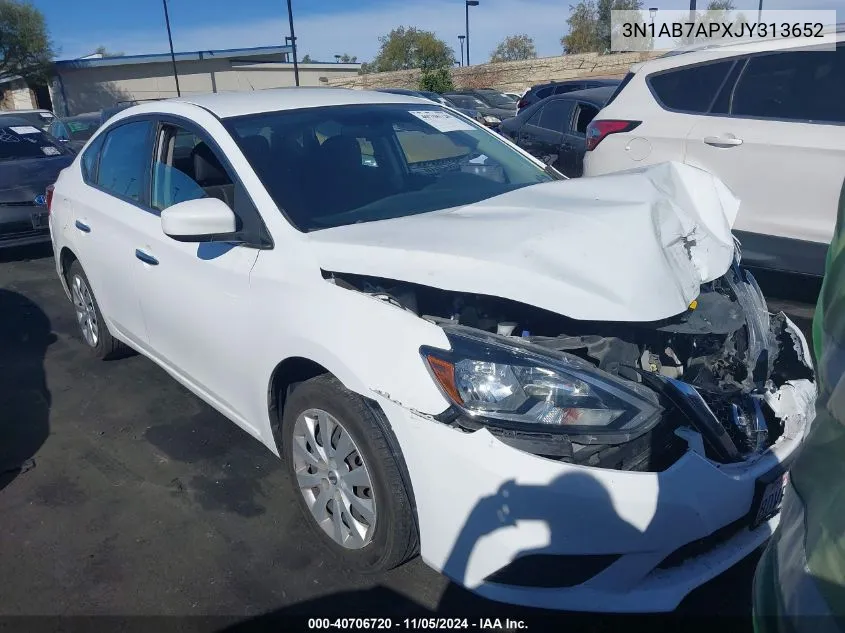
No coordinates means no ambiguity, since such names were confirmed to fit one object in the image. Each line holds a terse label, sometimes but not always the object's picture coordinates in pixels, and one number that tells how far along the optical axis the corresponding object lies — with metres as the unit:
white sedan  2.01
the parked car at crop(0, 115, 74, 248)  7.37
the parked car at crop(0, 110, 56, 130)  17.78
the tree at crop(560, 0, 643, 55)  47.44
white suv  4.49
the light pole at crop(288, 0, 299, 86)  28.95
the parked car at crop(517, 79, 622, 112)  16.52
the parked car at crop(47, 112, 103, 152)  14.65
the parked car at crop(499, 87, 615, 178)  7.90
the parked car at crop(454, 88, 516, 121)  21.81
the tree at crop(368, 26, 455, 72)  52.47
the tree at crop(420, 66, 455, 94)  33.06
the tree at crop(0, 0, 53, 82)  40.38
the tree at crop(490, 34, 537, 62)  56.72
